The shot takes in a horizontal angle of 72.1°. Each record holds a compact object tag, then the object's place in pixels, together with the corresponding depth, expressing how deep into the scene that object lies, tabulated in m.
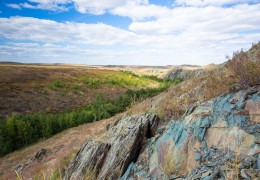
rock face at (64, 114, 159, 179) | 6.75
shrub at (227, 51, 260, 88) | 6.06
